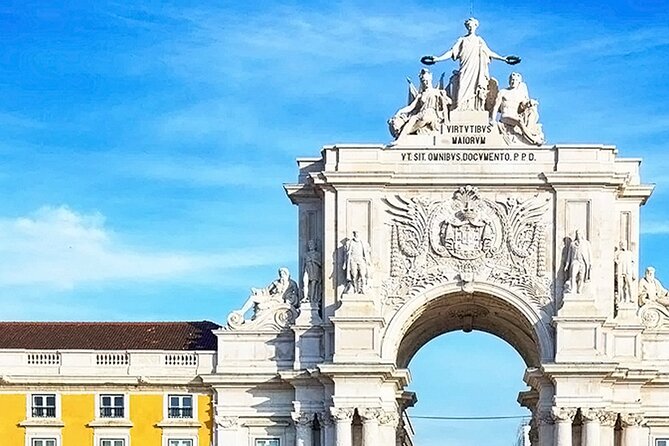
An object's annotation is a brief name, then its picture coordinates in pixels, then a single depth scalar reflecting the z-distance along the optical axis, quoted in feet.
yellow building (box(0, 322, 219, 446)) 213.25
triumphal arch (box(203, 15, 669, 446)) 206.90
